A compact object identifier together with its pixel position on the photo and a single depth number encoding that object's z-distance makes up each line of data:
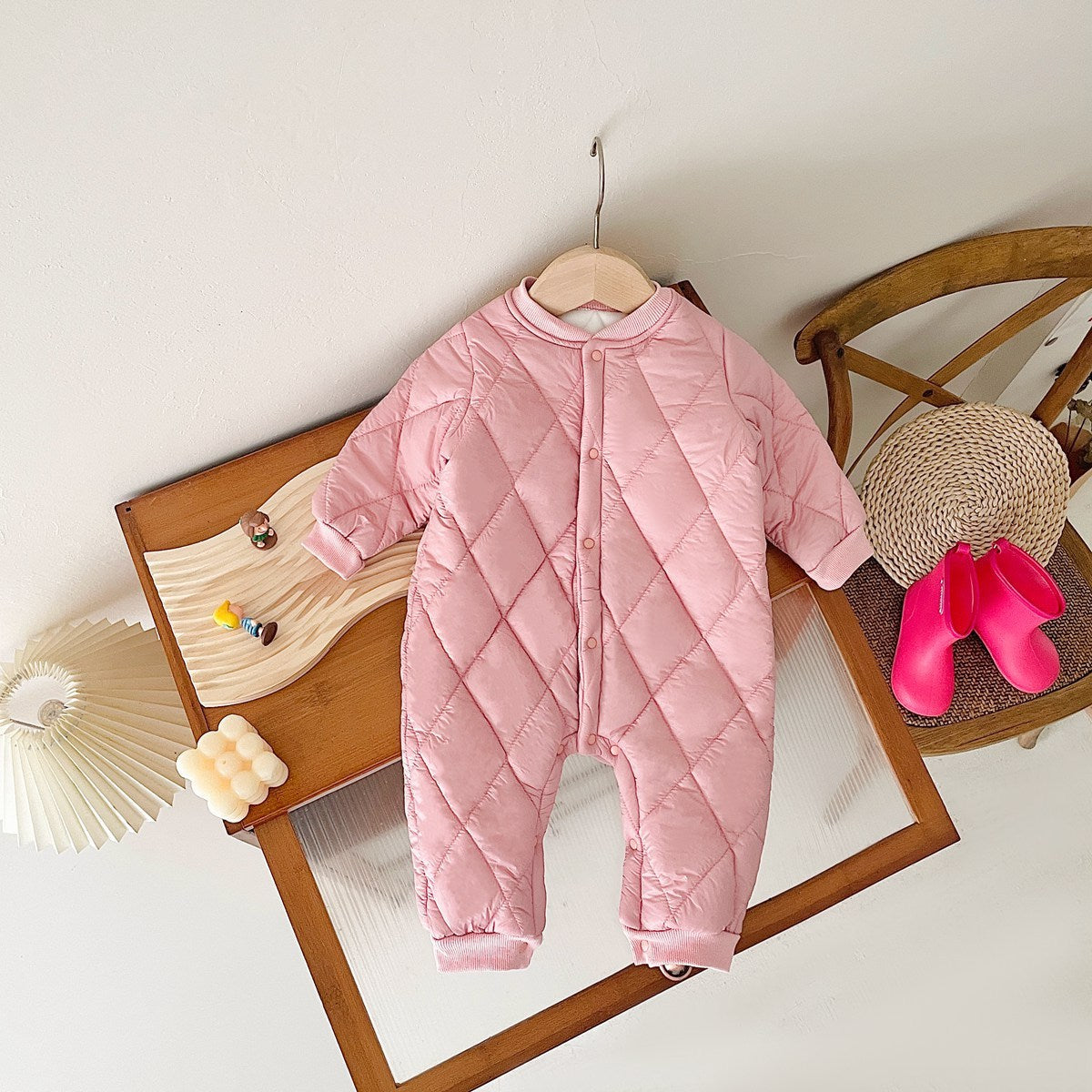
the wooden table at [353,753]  0.92
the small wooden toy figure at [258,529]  1.02
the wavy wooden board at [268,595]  0.99
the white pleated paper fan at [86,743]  1.09
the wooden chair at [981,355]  1.25
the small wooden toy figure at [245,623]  0.99
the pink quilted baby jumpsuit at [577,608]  0.92
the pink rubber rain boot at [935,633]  1.21
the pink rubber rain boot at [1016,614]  1.22
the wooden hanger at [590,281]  0.96
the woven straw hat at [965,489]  1.28
